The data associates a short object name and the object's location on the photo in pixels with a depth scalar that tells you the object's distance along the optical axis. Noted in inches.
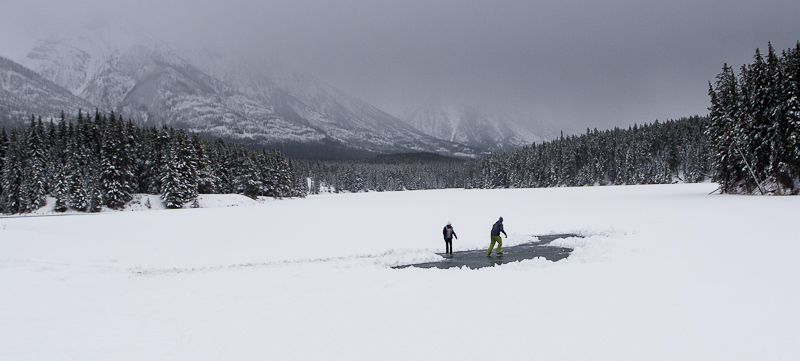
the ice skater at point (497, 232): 734.5
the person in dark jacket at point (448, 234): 773.3
